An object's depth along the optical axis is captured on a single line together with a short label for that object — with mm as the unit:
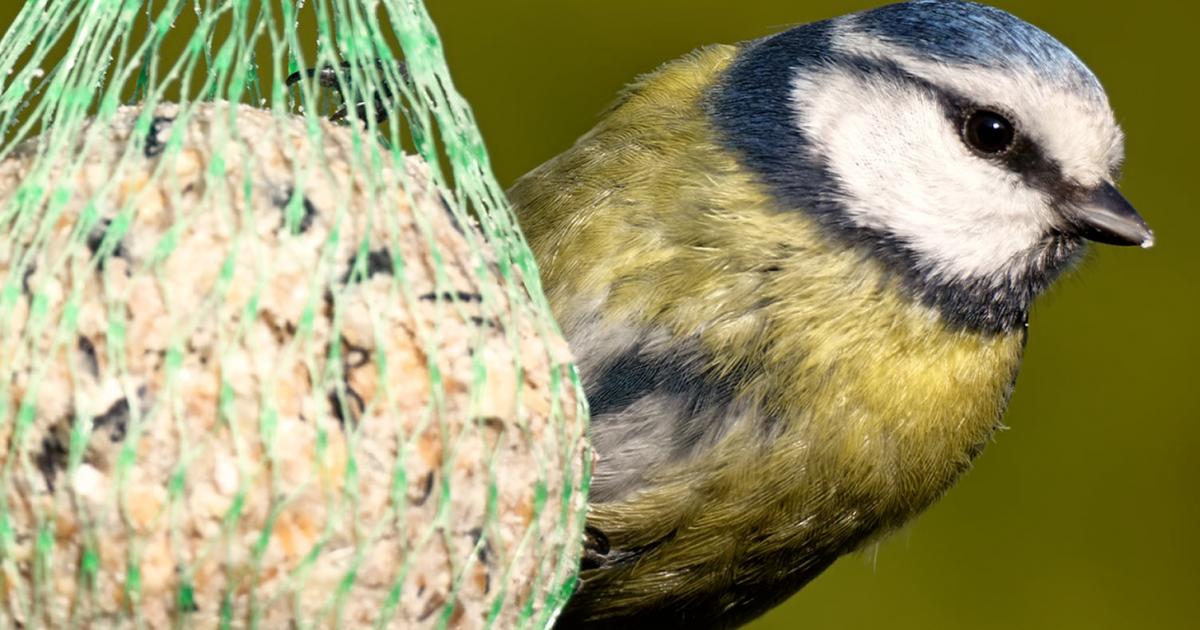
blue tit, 1421
